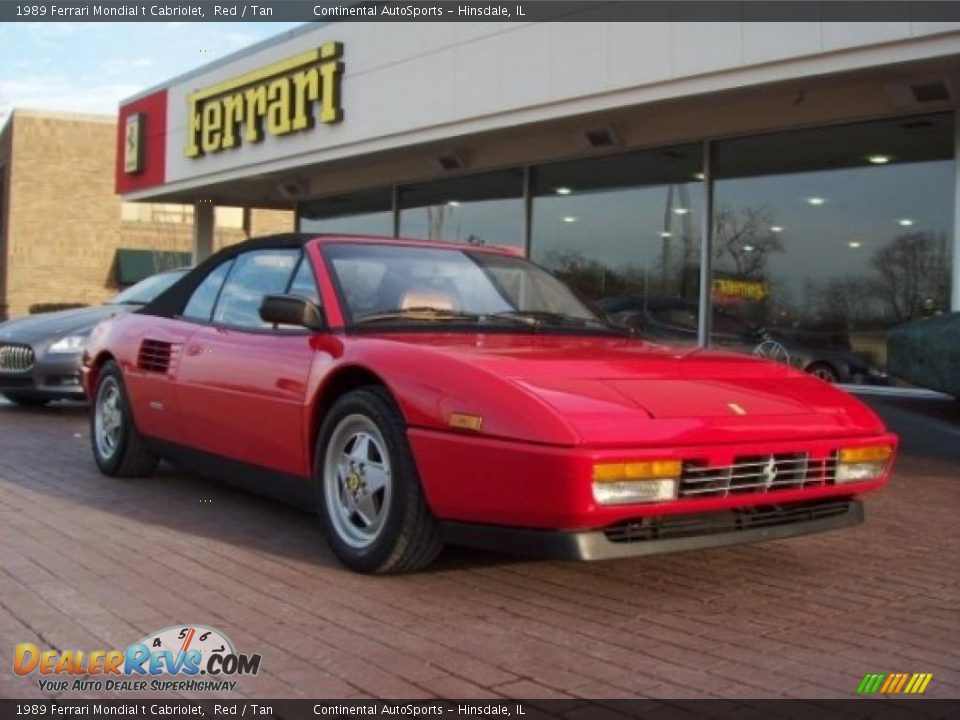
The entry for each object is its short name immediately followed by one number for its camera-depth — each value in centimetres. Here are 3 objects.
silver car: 898
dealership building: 853
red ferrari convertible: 344
